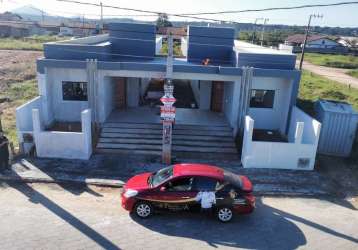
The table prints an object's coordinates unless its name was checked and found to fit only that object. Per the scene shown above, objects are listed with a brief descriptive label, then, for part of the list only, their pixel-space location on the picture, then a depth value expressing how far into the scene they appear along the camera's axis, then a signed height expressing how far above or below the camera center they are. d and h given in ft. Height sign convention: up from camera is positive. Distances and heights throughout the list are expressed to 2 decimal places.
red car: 30.42 -14.69
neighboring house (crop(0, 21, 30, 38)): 245.14 -8.70
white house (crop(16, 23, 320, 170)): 43.37 -12.12
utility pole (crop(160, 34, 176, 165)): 41.78 -10.32
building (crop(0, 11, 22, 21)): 264.93 +2.46
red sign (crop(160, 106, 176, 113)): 42.06 -9.89
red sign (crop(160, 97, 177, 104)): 41.04 -8.61
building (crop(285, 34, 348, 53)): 227.36 -3.17
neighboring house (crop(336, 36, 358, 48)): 244.59 -2.02
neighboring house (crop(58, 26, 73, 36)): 283.42 -8.74
